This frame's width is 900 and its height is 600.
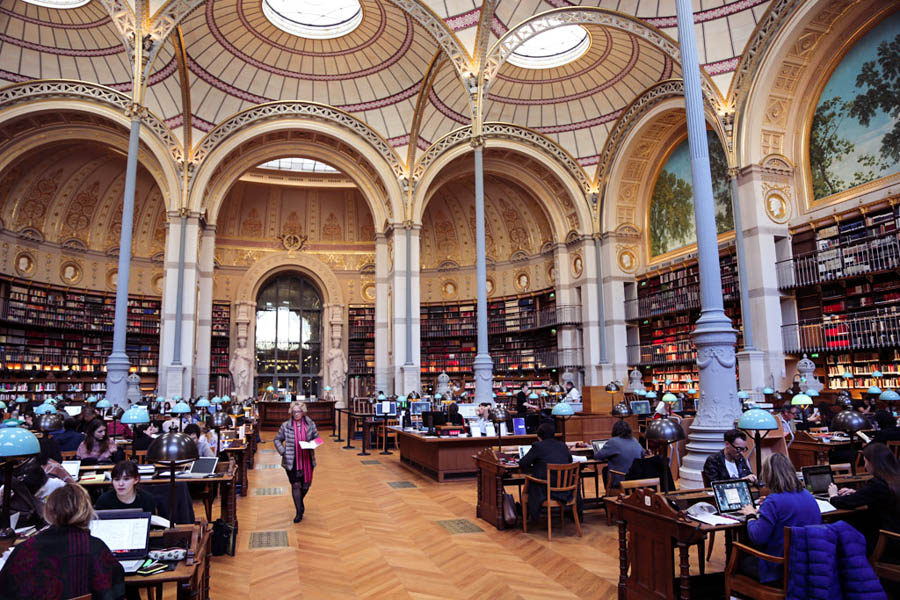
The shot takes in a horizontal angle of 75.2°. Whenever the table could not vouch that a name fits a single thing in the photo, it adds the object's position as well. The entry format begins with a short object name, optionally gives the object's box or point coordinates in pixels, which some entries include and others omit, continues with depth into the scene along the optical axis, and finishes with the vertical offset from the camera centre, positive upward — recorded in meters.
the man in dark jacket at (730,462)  4.97 -0.81
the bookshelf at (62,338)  17.81 +1.35
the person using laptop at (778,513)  3.27 -0.82
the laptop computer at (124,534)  2.95 -0.79
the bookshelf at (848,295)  11.95 +1.56
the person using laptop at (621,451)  6.53 -0.91
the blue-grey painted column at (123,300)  11.52 +1.65
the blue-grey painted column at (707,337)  6.60 +0.36
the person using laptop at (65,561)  2.39 -0.76
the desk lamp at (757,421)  4.30 -0.40
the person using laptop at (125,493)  3.66 -0.73
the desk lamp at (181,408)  8.32 -0.44
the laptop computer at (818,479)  4.17 -0.81
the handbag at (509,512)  6.38 -1.53
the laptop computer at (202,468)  5.55 -0.88
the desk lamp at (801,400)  8.25 -0.48
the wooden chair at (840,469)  5.16 -0.94
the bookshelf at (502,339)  21.70 +1.27
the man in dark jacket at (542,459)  6.20 -0.94
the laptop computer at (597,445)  7.08 -0.92
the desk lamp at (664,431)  4.67 -0.50
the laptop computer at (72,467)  5.06 -0.77
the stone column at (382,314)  20.19 +2.11
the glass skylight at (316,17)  17.72 +10.98
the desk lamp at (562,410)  7.10 -0.48
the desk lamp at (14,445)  2.97 -0.33
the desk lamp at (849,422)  5.62 -0.55
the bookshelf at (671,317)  15.94 +1.58
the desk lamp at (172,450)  3.53 -0.44
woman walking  6.90 -0.90
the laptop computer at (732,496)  3.79 -0.84
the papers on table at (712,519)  3.59 -0.94
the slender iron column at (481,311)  13.53 +1.52
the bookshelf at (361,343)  24.00 +1.29
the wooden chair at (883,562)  3.35 -1.15
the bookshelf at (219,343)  22.89 +1.32
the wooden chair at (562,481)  6.06 -1.16
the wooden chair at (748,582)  3.15 -1.25
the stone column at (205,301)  19.52 +2.58
